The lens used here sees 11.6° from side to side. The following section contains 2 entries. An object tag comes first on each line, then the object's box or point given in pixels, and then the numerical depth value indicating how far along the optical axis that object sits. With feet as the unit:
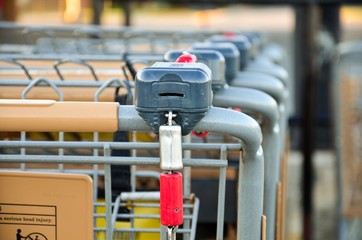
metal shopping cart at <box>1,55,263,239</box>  5.83
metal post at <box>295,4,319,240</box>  16.21
